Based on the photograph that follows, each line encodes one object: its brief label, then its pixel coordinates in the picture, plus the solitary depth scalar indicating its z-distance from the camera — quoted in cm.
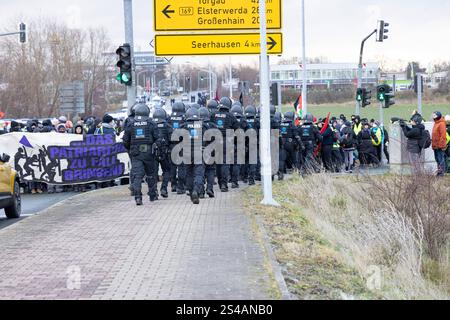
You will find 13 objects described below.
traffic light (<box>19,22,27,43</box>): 3423
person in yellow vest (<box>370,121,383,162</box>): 2941
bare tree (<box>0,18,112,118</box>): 5762
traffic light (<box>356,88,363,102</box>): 3362
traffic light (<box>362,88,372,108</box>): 3331
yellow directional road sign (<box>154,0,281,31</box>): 2008
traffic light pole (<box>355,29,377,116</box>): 3572
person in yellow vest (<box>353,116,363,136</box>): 2858
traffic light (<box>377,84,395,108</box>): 2899
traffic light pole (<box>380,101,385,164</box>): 2904
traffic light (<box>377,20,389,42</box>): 3353
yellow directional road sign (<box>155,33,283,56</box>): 2019
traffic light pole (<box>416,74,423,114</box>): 2830
